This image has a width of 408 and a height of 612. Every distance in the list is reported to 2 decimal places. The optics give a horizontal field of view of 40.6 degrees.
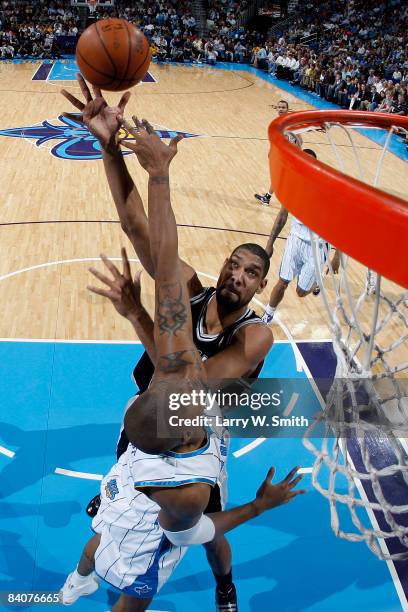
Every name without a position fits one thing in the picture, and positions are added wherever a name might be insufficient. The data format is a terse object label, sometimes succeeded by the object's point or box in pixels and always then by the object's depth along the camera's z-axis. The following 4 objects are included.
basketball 2.70
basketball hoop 1.50
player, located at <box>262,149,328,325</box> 4.95
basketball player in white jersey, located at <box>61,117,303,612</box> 1.93
